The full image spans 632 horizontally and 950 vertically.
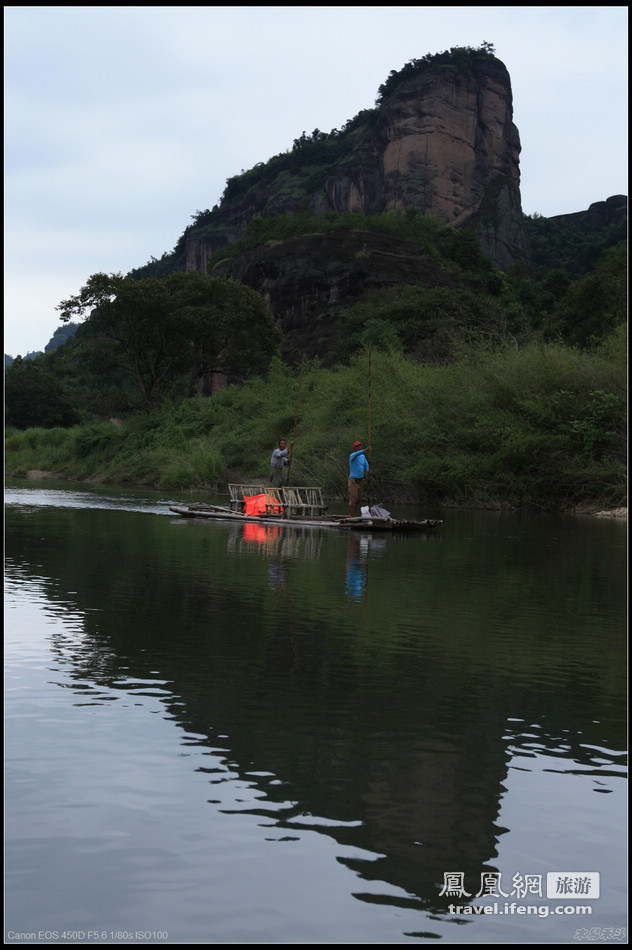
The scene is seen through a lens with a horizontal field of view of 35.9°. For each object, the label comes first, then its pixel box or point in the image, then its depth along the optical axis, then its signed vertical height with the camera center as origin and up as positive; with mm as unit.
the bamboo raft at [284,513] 21234 -616
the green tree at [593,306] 47625 +9420
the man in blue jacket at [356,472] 22952 +397
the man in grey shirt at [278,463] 25938 +686
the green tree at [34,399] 84438 +7763
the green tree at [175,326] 56375 +9671
